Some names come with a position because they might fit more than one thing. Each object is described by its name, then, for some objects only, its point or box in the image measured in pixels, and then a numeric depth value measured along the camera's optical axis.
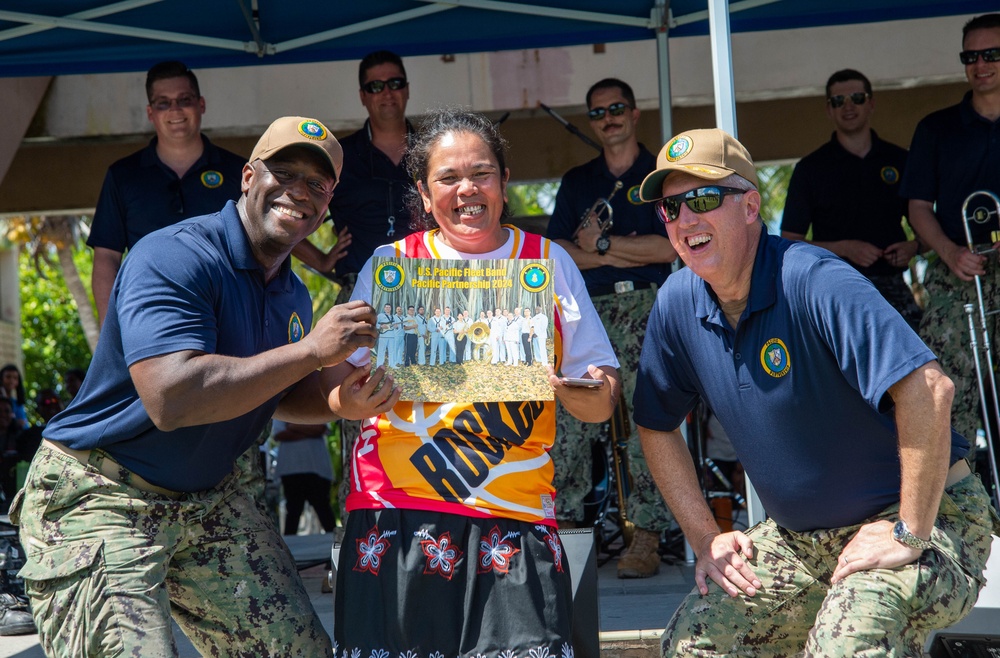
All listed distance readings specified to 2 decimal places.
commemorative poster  3.01
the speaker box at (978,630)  3.69
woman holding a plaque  2.95
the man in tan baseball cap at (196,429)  2.87
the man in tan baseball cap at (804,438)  2.88
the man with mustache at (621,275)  5.64
